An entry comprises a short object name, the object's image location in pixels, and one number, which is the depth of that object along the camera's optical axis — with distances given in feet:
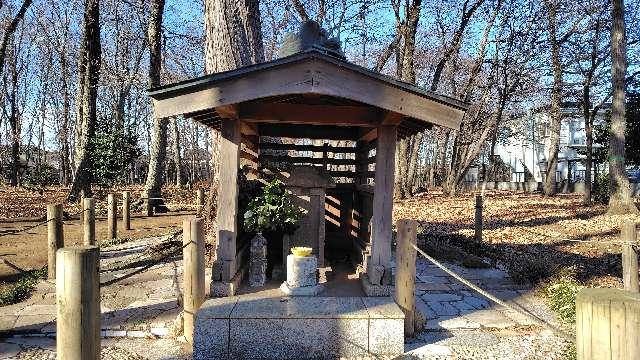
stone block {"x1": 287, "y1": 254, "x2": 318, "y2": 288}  15.06
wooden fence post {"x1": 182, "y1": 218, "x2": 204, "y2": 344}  13.60
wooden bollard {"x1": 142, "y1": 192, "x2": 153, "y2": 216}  48.26
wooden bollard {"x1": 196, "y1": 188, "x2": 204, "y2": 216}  34.82
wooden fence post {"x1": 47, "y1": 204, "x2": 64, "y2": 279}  20.18
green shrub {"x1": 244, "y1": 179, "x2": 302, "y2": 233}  16.97
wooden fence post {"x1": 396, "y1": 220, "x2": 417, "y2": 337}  14.11
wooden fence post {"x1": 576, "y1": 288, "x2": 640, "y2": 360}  4.69
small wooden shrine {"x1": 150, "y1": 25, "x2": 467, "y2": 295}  13.53
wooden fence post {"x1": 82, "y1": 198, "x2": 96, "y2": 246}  23.57
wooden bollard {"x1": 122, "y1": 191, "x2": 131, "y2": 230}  37.78
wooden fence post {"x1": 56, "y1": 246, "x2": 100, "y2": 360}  7.20
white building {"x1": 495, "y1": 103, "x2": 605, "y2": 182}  131.85
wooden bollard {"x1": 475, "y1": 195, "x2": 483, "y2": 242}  30.12
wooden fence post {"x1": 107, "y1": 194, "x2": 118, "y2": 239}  31.24
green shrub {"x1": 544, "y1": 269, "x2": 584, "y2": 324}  16.72
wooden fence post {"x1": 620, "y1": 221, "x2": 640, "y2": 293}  14.28
